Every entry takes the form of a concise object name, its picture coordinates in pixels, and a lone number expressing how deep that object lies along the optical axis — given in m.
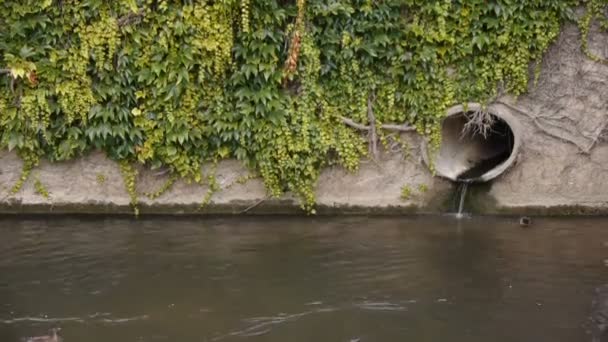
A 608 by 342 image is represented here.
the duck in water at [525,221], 8.18
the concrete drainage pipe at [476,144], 8.24
